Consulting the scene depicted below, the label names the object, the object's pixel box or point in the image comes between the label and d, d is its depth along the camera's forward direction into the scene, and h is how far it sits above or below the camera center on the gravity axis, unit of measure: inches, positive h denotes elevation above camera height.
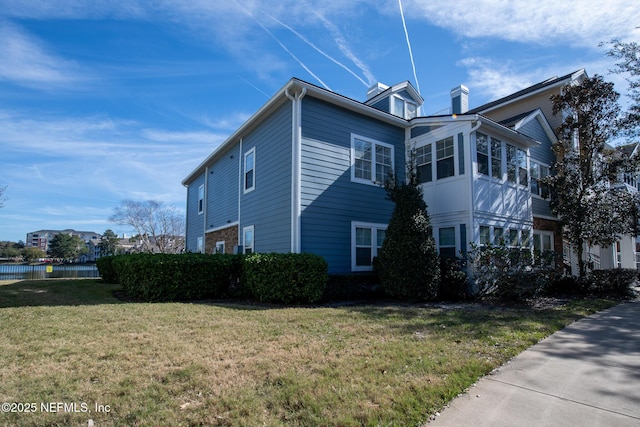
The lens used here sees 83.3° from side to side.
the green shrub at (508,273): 343.5 -29.1
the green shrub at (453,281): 378.3 -39.6
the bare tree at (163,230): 1615.4 +61.6
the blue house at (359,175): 406.3 +84.8
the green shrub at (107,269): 618.4 -46.4
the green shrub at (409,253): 352.5 -9.2
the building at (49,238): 3654.0 +79.4
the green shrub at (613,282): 416.2 -45.1
